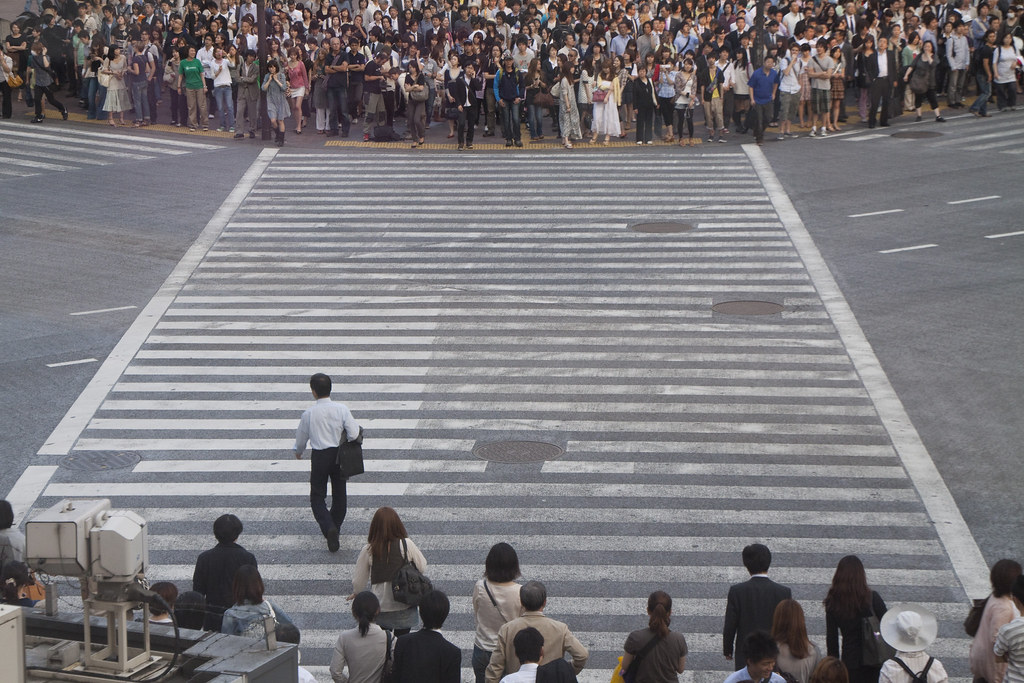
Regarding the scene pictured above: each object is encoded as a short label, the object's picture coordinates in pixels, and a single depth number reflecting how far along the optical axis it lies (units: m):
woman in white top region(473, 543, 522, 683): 17.12
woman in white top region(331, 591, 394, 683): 16.27
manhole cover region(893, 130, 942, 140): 58.21
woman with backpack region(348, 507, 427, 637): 18.52
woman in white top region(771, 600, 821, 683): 15.89
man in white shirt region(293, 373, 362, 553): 24.22
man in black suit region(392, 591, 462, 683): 15.63
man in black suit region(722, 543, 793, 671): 17.05
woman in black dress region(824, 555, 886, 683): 16.83
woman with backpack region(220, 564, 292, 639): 16.02
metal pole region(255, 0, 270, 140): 56.47
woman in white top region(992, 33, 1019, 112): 59.81
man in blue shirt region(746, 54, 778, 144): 57.22
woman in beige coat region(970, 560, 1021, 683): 16.27
